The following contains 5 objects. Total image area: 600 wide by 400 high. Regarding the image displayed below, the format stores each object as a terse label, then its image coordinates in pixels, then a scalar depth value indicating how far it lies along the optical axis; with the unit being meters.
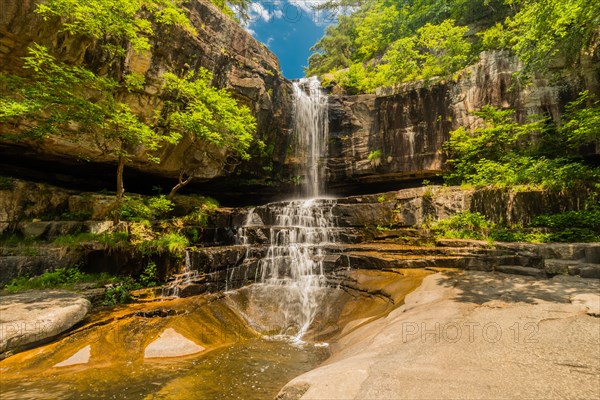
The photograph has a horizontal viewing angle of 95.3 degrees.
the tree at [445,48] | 15.88
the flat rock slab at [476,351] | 2.66
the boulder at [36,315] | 5.13
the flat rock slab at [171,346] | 5.79
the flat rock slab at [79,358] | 5.13
